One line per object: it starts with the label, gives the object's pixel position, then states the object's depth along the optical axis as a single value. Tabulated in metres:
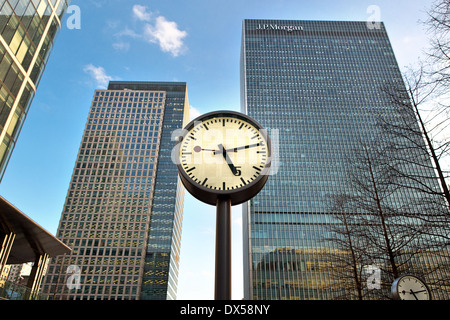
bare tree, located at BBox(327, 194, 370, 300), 15.06
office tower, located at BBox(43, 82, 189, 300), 90.94
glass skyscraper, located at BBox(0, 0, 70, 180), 20.28
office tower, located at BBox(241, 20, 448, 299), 72.31
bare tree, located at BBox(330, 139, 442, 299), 9.36
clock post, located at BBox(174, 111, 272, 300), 3.49
